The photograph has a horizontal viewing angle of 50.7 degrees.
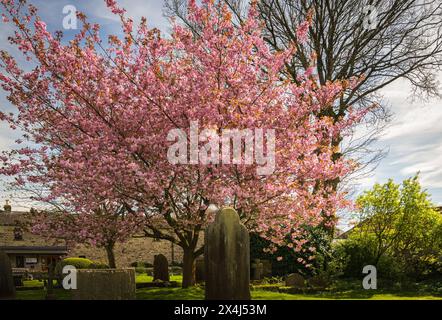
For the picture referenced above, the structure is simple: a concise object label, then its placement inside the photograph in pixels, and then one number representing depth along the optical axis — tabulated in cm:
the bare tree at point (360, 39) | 2364
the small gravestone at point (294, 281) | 1809
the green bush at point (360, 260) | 1952
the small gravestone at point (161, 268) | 1988
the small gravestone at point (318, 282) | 1828
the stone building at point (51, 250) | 3844
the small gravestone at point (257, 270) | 2117
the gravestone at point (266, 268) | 2233
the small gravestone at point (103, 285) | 942
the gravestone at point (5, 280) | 1339
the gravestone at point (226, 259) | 910
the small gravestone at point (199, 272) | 1949
